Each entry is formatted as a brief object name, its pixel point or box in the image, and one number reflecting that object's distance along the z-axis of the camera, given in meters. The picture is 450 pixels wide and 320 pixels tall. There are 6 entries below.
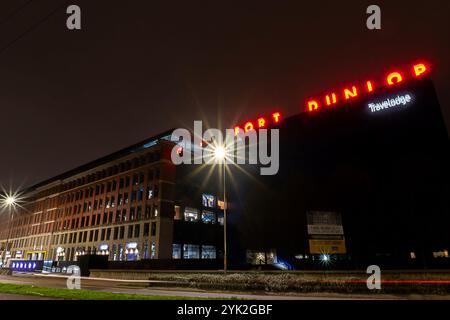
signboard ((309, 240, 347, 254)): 23.73
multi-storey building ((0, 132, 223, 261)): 59.06
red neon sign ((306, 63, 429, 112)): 36.84
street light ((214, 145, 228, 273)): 20.11
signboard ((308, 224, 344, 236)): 24.28
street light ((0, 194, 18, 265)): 115.53
